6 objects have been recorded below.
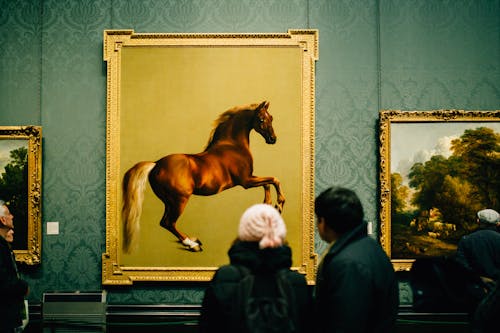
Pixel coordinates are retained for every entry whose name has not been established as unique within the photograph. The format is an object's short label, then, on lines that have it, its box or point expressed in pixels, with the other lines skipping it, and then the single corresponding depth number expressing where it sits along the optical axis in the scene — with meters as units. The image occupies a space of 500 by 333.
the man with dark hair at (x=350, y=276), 2.03
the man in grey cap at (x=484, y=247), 4.03
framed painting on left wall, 4.34
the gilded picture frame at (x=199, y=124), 4.29
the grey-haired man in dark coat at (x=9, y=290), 3.22
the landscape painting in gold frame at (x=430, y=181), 4.34
